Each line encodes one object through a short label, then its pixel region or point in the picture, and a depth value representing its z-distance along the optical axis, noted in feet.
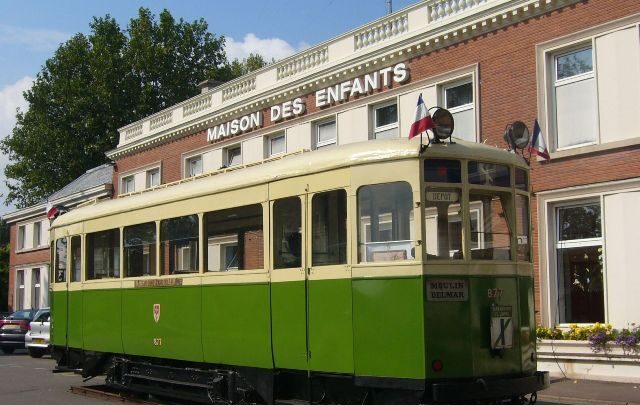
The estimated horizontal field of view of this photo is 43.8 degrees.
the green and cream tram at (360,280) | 25.73
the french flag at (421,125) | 26.50
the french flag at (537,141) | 45.67
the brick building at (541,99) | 45.83
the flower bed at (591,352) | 43.19
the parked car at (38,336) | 74.53
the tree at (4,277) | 181.16
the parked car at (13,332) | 83.41
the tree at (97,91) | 147.23
